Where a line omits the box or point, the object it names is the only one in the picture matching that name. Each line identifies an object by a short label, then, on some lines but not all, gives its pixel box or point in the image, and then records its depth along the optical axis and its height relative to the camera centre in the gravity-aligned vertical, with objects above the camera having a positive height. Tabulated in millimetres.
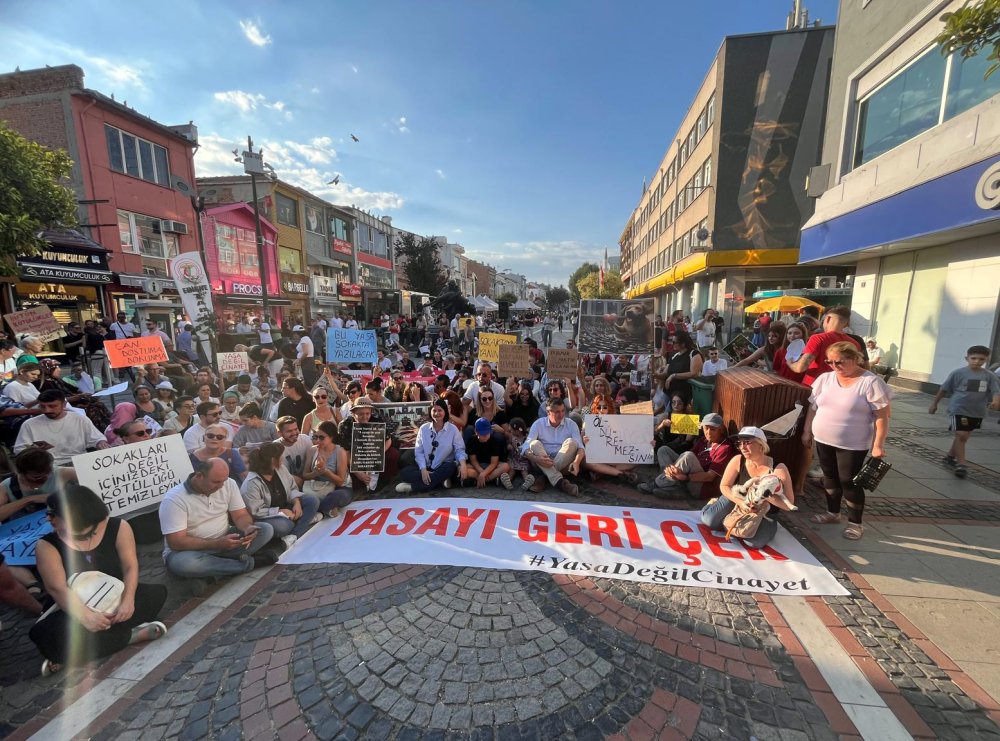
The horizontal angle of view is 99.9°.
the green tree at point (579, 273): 100575 +8592
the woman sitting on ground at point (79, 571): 2793 -1851
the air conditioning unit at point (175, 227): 19028 +3793
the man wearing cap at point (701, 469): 4938 -1924
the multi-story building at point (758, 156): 20266 +7669
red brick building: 14820 +4561
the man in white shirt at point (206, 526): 3559 -1882
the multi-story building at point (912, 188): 7977 +2586
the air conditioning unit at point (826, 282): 19812 +1192
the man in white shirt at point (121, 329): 11625 -541
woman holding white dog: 3820 -1741
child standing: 5535 -1176
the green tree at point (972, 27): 3428 +2342
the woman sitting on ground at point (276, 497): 4223 -1938
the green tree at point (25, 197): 9039 +2585
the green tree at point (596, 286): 70625 +3938
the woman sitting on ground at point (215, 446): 4258 -1408
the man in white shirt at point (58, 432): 4598 -1359
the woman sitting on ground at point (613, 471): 5613 -2165
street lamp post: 13688 +4804
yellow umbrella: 14742 +128
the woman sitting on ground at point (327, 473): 4988 -1976
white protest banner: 3656 -2302
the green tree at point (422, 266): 40938 +4149
